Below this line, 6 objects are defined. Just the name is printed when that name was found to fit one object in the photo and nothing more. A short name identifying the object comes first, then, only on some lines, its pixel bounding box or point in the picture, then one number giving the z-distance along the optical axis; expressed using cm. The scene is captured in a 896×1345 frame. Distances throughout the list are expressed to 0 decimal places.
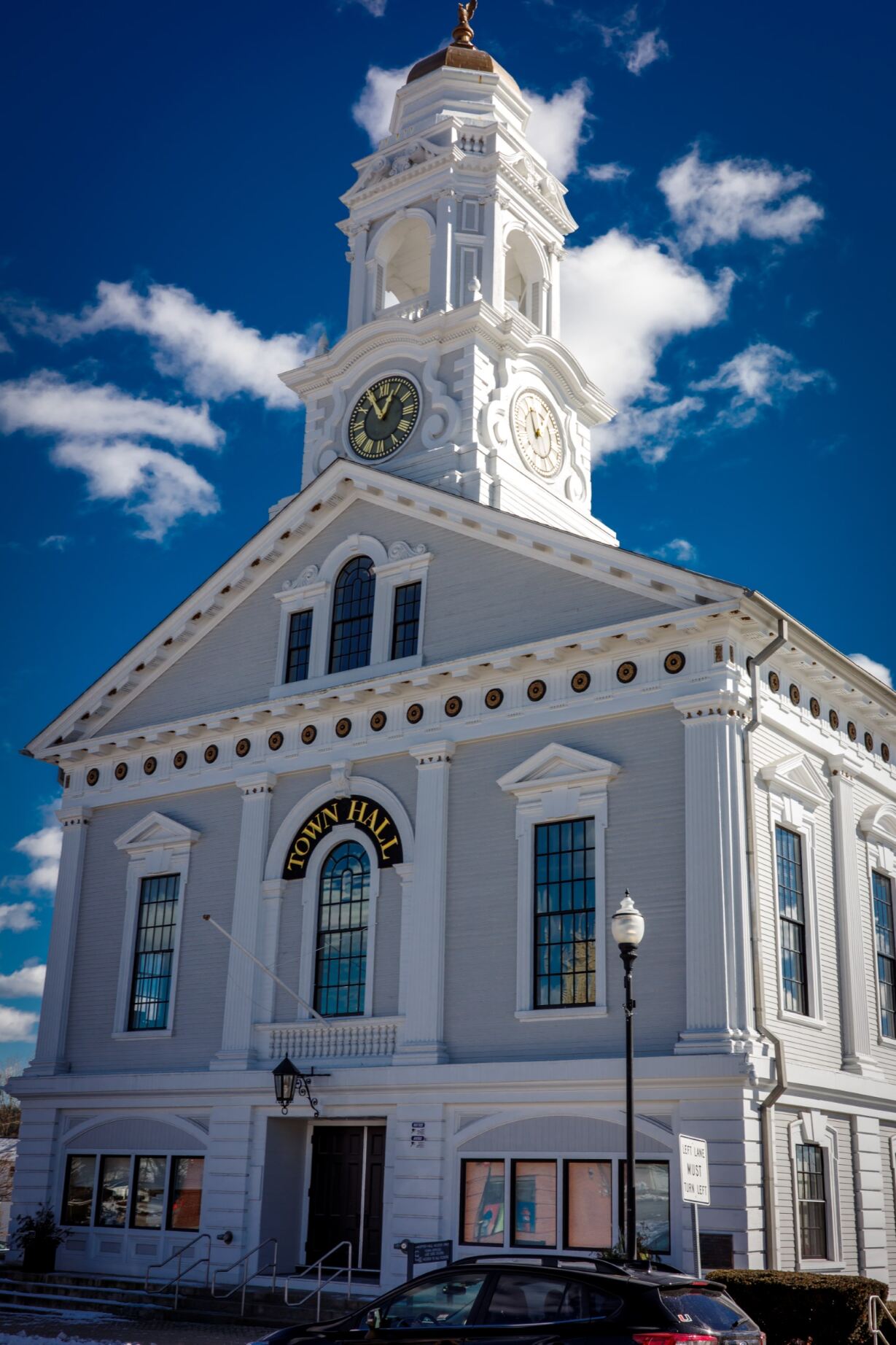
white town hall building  2245
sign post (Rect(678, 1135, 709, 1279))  1631
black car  1134
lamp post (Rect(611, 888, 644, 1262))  1800
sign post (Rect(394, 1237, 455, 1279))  2006
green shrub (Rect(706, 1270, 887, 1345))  1783
